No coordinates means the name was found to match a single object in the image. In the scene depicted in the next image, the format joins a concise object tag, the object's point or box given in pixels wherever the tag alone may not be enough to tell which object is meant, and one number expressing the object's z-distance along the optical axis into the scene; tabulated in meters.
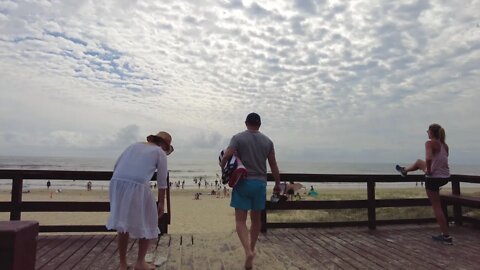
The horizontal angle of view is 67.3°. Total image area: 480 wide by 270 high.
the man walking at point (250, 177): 4.58
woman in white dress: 3.70
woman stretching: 5.99
